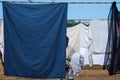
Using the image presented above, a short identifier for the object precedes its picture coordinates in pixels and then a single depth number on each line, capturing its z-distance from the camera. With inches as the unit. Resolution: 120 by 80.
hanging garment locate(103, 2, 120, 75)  428.8
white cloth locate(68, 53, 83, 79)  423.2
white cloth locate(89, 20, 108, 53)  658.2
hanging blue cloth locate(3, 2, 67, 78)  403.9
